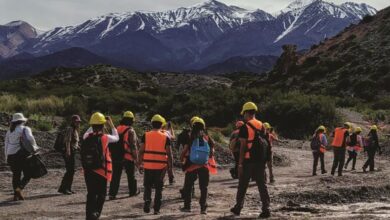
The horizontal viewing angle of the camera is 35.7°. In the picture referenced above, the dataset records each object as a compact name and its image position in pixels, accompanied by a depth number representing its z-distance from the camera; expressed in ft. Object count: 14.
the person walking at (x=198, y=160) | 35.65
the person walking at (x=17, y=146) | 40.47
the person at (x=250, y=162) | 33.96
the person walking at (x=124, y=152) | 41.70
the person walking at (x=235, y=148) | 47.12
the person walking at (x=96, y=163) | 30.07
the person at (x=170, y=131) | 49.07
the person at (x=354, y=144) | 68.59
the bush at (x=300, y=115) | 115.55
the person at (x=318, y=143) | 62.80
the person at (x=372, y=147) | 68.13
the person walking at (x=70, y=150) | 43.78
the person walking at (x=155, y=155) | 35.40
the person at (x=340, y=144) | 59.57
